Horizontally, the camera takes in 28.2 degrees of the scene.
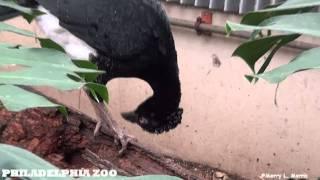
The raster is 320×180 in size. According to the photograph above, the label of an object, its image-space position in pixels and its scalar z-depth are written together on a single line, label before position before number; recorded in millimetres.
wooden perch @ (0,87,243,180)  2369
